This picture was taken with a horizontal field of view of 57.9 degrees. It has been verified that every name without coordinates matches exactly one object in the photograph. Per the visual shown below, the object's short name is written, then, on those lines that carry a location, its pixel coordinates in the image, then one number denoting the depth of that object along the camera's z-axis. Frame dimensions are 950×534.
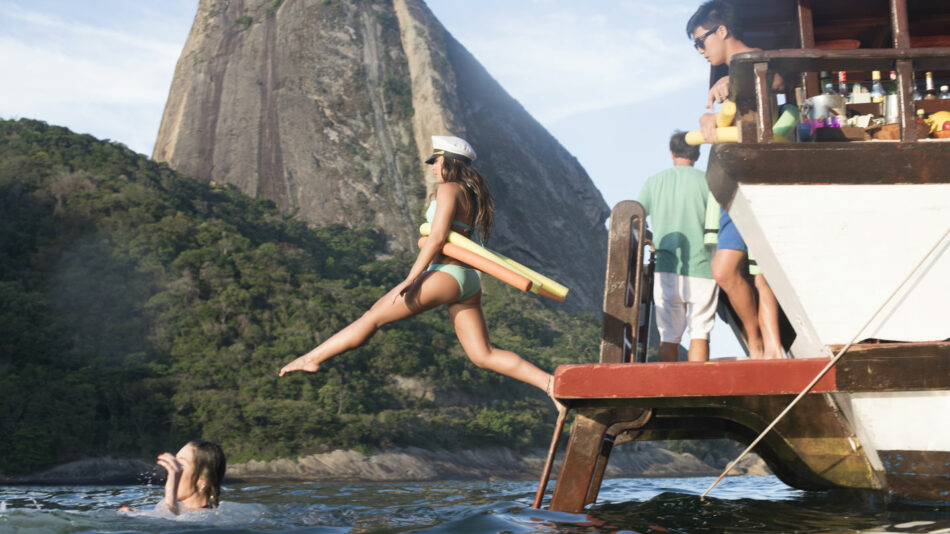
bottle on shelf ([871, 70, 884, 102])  5.91
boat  4.42
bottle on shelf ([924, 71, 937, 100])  5.74
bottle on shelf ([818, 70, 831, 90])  6.11
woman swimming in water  5.38
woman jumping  4.77
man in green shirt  5.94
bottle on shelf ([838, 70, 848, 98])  6.25
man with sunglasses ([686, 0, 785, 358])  5.74
